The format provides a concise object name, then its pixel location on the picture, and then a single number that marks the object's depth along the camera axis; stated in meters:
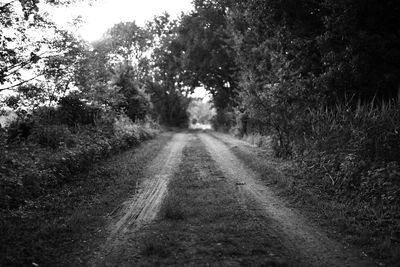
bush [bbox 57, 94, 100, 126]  14.38
